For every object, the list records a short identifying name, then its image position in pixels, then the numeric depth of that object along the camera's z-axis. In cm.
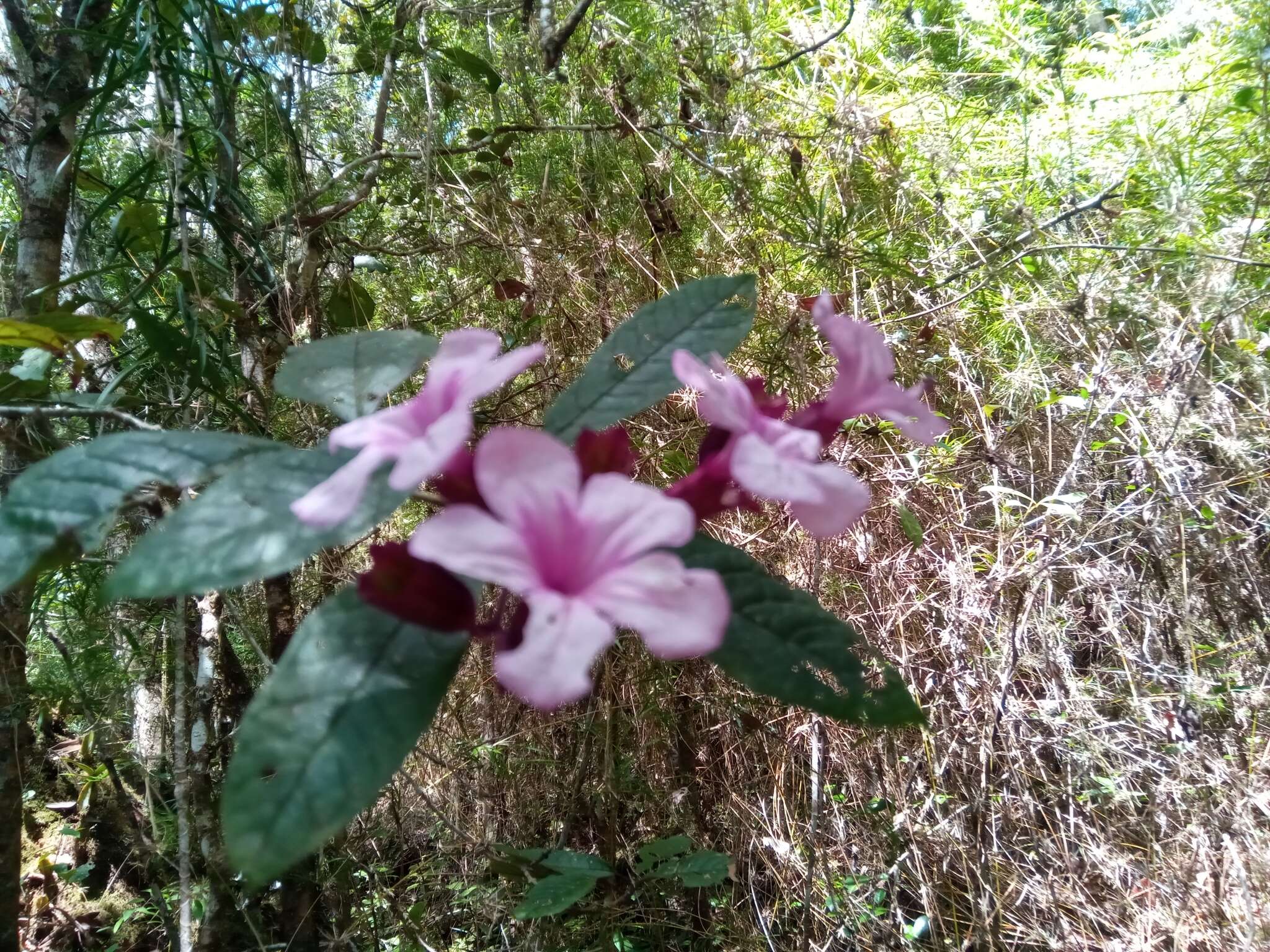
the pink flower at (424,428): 13
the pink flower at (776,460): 14
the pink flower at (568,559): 12
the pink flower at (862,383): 17
